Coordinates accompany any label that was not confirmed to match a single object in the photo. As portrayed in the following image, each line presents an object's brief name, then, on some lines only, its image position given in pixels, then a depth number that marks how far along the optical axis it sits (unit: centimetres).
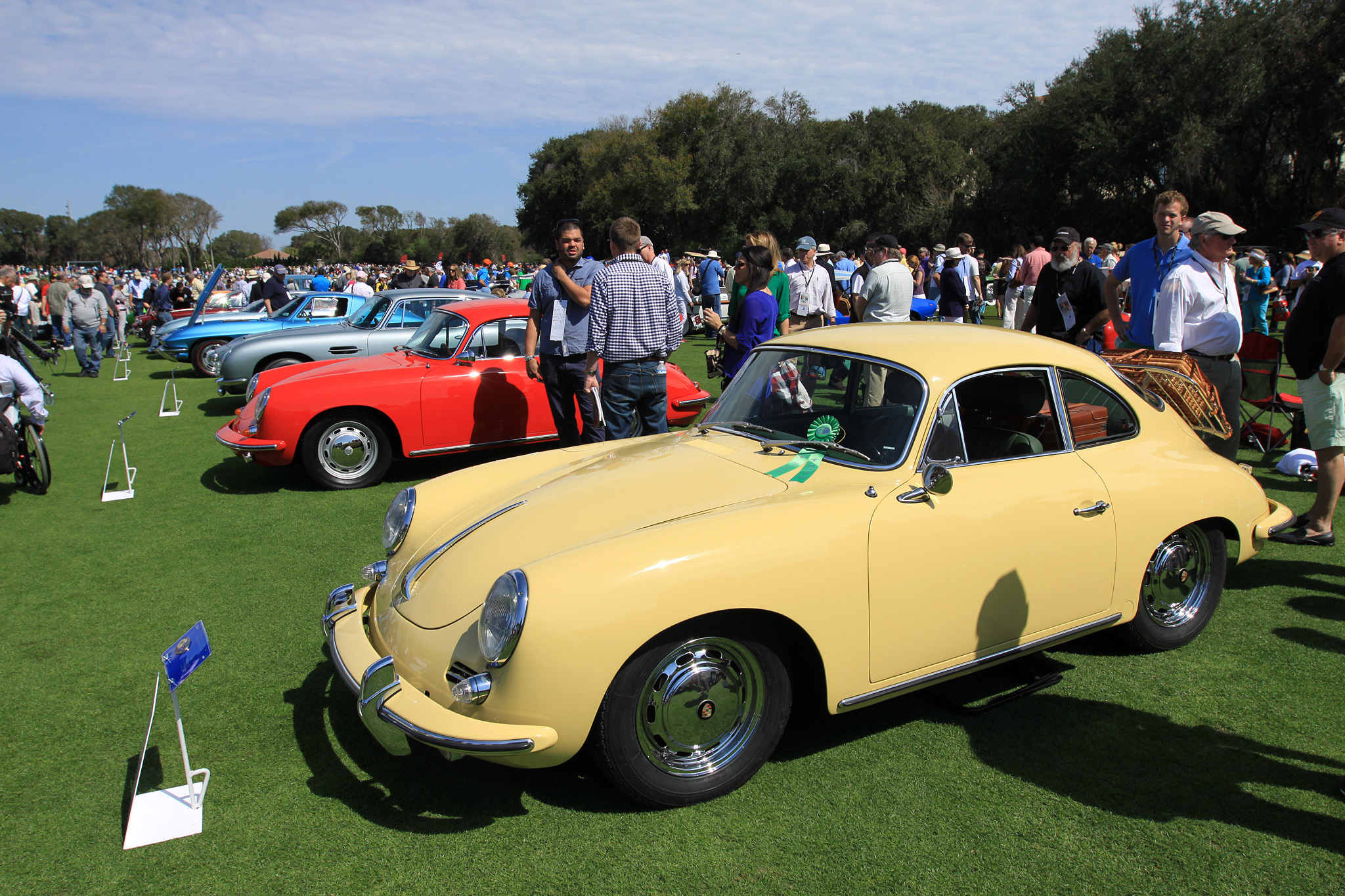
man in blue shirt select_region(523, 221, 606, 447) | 605
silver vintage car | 1039
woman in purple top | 645
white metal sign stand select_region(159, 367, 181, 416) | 1090
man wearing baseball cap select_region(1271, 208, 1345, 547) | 425
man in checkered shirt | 561
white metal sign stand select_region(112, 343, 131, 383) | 1517
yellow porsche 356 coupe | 248
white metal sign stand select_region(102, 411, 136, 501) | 686
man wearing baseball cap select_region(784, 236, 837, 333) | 1011
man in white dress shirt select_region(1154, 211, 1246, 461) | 497
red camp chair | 675
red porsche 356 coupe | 677
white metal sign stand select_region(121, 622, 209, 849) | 266
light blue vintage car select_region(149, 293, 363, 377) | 1403
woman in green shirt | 687
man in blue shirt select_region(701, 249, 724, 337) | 1549
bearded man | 668
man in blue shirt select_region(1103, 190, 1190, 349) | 541
